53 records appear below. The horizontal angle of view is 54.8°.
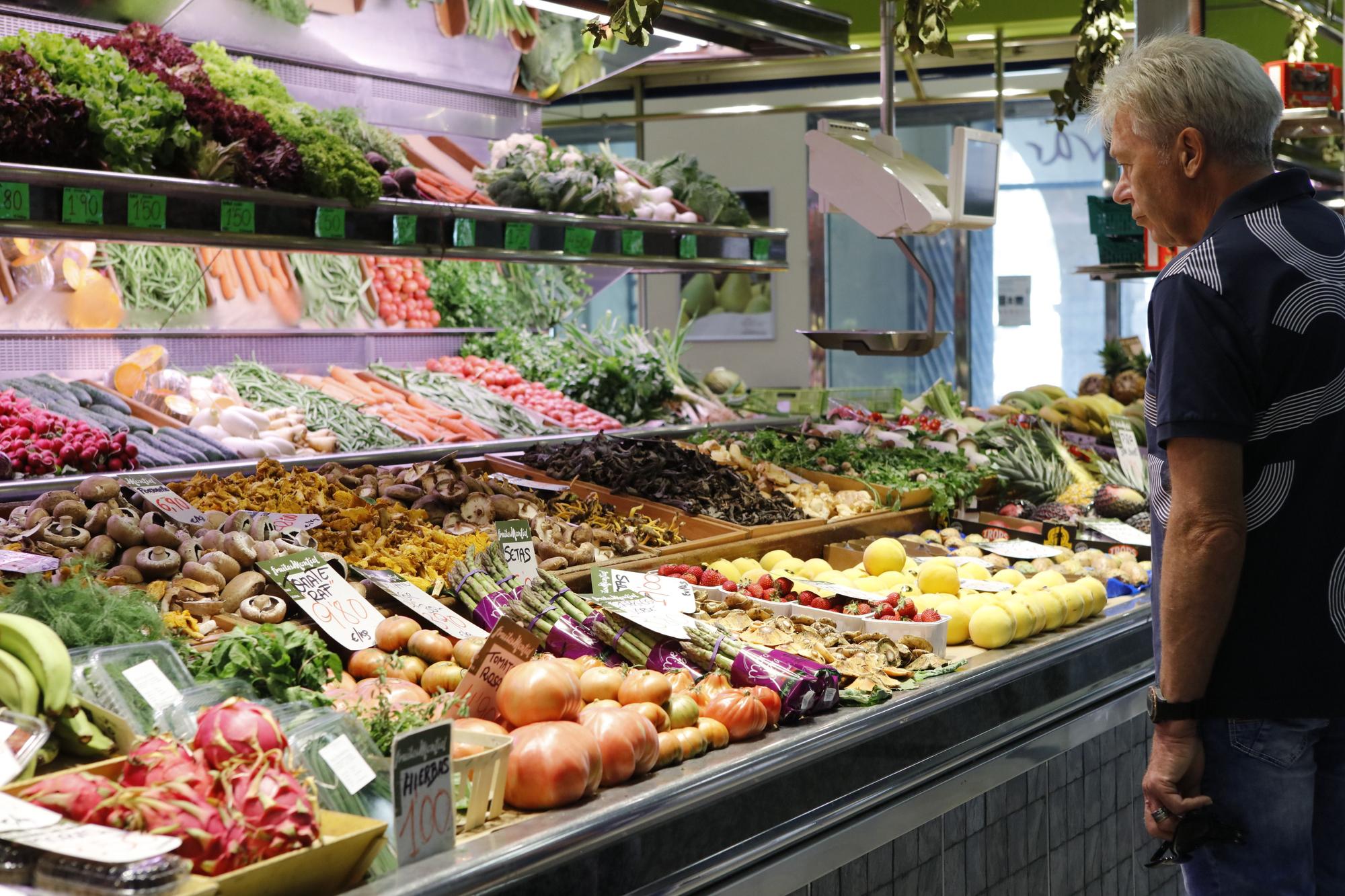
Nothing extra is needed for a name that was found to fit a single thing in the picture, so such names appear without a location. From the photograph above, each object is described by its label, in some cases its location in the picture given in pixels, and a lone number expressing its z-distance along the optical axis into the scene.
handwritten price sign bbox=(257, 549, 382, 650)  2.87
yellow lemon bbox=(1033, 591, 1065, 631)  3.65
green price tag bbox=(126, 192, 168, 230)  3.66
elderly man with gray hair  2.18
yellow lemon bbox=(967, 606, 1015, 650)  3.46
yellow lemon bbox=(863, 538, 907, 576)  4.06
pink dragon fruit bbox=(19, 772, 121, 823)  1.81
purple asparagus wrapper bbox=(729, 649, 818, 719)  2.75
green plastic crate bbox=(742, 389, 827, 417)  6.96
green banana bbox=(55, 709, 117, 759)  2.11
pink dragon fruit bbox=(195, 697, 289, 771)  1.95
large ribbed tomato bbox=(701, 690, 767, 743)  2.63
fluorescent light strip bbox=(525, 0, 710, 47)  3.99
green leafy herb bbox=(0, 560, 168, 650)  2.40
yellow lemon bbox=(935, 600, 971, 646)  3.52
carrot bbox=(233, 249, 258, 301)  5.90
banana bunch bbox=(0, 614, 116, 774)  2.09
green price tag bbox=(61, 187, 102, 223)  3.50
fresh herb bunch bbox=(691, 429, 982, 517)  5.09
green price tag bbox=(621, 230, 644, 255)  5.38
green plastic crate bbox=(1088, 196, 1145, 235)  7.11
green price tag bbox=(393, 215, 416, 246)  4.43
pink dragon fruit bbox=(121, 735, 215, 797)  1.86
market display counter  2.15
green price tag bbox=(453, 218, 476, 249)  4.65
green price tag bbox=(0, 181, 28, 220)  3.37
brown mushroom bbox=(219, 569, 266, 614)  2.98
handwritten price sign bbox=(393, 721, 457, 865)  1.91
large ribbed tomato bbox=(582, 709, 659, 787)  2.34
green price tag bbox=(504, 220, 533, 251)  4.88
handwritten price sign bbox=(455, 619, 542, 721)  2.50
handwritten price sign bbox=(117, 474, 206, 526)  3.44
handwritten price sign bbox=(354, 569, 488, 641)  2.97
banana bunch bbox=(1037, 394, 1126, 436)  7.35
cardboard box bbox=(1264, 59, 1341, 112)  6.41
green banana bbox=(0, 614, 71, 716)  2.10
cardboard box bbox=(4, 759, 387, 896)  1.73
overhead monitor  4.63
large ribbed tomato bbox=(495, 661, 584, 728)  2.38
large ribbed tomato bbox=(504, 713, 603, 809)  2.21
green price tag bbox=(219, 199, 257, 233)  3.90
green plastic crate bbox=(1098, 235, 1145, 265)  7.38
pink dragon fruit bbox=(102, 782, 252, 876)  1.74
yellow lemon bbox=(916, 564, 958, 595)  3.76
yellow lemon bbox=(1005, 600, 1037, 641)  3.53
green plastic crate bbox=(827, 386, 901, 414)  7.19
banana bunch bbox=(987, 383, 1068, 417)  7.21
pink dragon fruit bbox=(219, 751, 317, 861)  1.78
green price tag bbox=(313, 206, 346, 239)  4.18
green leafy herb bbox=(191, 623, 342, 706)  2.42
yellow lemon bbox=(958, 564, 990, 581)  3.98
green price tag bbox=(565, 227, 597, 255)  5.13
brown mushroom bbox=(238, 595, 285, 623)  2.91
